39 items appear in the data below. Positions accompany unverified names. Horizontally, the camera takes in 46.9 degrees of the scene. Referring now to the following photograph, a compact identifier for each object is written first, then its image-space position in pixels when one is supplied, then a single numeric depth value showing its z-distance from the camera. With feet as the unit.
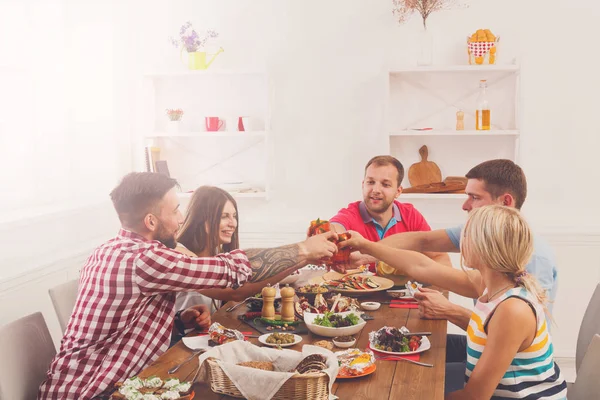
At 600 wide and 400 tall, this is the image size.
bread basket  4.99
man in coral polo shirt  11.23
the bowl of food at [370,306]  8.16
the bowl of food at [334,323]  6.95
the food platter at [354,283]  8.75
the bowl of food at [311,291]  8.34
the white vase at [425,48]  13.03
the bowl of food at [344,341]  6.65
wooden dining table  5.51
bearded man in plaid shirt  6.74
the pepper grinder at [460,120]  12.95
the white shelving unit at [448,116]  13.33
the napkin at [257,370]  5.08
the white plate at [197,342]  6.70
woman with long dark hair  9.31
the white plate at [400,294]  8.75
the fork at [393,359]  6.25
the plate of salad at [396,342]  6.48
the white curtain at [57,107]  11.69
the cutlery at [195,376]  5.62
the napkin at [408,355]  6.34
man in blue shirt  7.66
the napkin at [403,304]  8.37
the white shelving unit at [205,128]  13.97
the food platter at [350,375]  5.76
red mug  13.61
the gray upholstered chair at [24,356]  6.52
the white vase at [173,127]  13.80
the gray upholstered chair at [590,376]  6.49
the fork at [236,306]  8.26
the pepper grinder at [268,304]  7.61
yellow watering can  13.58
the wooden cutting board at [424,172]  13.43
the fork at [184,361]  6.06
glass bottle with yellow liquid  12.81
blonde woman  5.94
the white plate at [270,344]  6.67
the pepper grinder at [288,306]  7.59
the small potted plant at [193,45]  13.50
